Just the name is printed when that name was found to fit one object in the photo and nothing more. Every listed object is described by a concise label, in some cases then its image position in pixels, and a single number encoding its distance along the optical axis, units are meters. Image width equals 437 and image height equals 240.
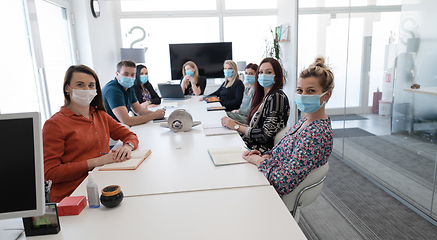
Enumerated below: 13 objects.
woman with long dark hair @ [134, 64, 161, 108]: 4.03
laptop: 4.17
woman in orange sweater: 1.55
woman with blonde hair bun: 1.44
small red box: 1.12
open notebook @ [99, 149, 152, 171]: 1.59
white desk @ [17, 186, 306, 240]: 0.99
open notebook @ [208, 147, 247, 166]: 1.64
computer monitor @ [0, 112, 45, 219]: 0.83
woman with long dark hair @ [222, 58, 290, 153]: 2.21
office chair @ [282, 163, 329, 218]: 1.51
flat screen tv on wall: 6.20
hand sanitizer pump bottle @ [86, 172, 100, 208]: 1.16
